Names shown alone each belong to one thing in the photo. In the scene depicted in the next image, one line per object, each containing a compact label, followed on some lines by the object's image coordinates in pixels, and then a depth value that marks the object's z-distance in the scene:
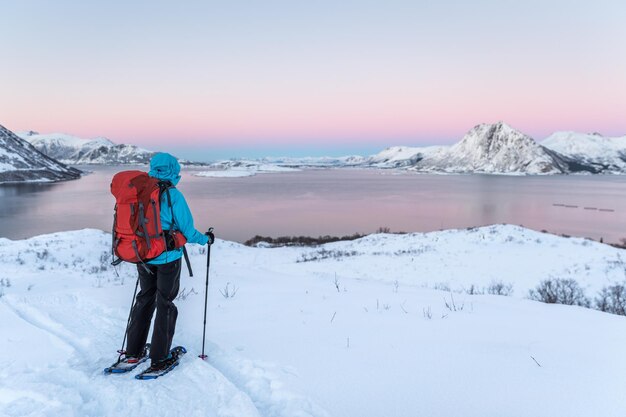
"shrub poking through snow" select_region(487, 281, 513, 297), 12.01
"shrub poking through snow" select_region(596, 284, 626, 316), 8.60
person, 3.53
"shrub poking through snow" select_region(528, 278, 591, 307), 10.06
